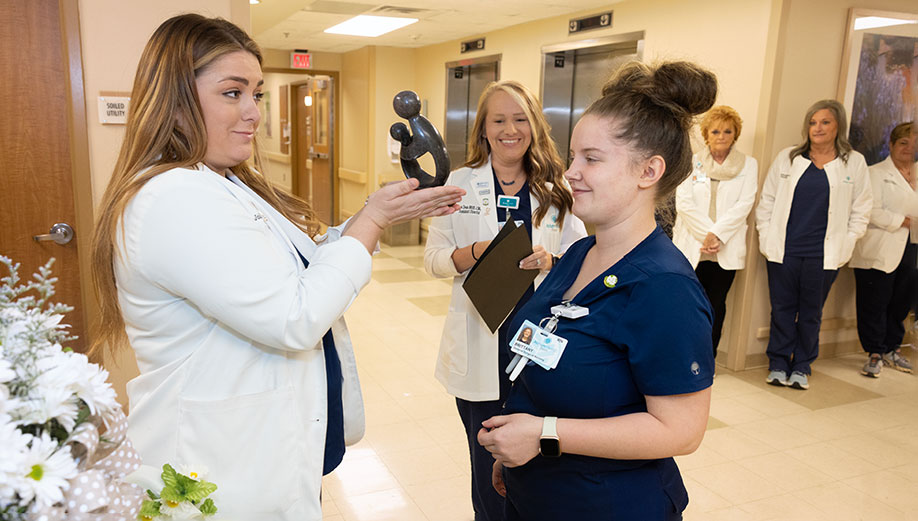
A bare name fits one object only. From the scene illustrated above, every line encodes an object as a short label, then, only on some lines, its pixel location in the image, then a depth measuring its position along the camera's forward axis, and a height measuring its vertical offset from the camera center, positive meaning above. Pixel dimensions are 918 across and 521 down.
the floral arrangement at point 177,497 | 0.84 -0.48
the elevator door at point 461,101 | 7.72 +0.47
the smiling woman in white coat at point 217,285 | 1.14 -0.28
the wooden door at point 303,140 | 11.22 -0.12
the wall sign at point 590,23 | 5.38 +1.04
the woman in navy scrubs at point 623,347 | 1.24 -0.40
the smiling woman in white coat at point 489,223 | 2.31 -0.32
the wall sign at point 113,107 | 2.86 +0.09
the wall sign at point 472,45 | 7.40 +1.11
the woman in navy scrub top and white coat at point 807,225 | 4.23 -0.49
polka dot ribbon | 0.66 -0.38
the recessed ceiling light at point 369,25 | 6.62 +1.21
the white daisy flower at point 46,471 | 0.59 -0.33
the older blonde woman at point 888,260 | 4.56 -0.77
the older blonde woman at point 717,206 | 4.26 -0.40
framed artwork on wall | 4.36 +0.54
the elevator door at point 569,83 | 5.69 +0.55
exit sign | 9.34 +1.07
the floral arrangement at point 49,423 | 0.59 -0.30
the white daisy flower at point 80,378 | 0.63 -0.25
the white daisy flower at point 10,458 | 0.56 -0.30
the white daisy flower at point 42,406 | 0.62 -0.27
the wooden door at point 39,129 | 2.68 -0.02
